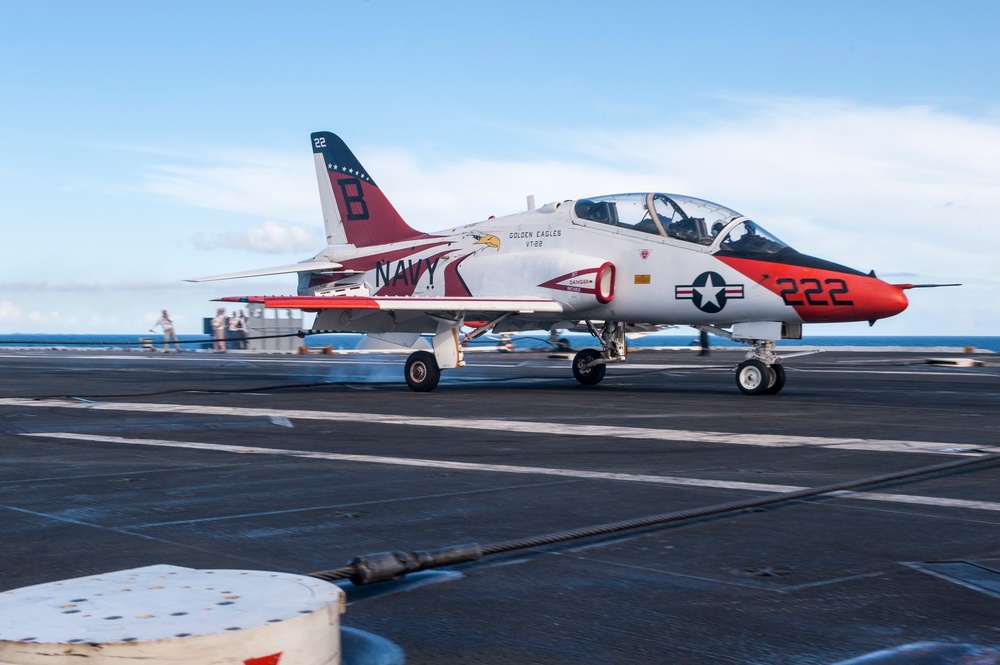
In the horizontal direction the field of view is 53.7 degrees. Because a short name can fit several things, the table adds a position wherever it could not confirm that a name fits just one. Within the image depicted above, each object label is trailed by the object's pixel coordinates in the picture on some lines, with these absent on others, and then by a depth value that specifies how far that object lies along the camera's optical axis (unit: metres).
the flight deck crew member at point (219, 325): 44.06
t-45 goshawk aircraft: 15.20
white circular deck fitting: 2.41
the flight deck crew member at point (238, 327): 43.81
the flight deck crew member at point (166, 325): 43.88
